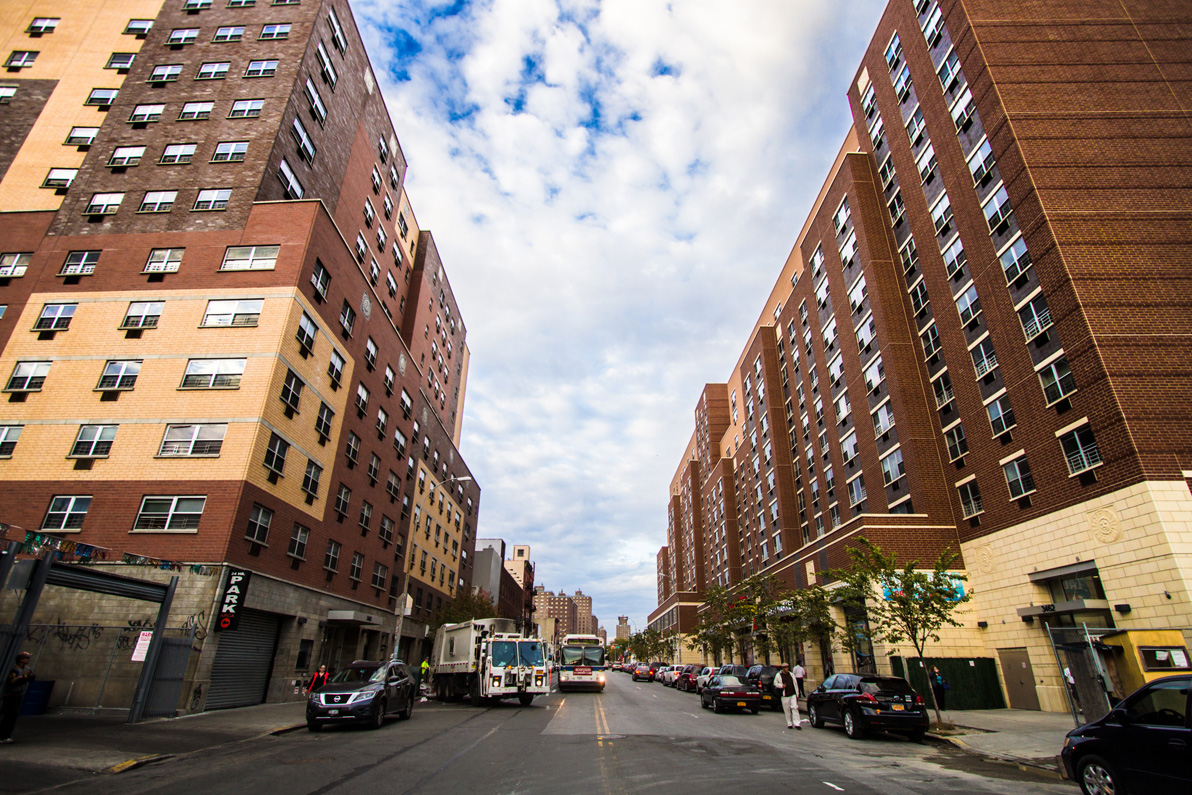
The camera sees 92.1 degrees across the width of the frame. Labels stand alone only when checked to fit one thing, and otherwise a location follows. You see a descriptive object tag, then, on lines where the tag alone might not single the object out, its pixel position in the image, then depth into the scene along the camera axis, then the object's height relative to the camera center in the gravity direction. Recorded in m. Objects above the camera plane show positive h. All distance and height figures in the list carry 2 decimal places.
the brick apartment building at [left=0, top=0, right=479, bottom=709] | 21.53 +14.00
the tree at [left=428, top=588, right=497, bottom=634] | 44.80 +3.02
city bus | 34.91 -0.75
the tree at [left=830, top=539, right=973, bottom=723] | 19.05 +1.86
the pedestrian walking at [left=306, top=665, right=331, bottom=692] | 18.16 -0.79
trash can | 16.12 -1.18
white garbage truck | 23.28 -0.47
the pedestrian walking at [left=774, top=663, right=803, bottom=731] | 17.59 -1.40
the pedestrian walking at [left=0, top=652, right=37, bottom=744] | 10.90 -0.77
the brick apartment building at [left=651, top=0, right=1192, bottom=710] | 20.77 +14.22
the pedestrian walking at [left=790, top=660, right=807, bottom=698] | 23.17 -0.86
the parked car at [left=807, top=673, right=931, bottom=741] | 15.21 -1.42
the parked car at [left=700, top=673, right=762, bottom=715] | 22.45 -1.60
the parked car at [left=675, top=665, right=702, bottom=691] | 38.62 -1.75
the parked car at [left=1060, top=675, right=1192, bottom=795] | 6.84 -1.15
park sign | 19.78 +1.68
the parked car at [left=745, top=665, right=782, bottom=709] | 25.38 -1.34
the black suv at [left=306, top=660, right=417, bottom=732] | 15.48 -1.17
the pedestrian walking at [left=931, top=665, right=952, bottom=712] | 21.71 -1.42
